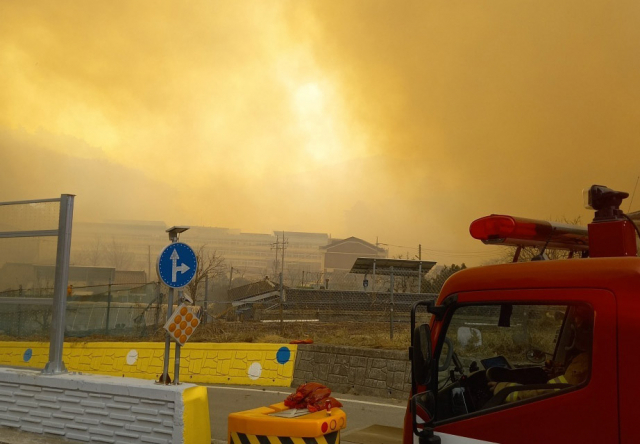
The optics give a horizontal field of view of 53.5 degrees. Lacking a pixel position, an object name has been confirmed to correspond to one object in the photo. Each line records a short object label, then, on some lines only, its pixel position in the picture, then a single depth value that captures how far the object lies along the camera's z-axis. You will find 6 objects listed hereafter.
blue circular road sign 7.30
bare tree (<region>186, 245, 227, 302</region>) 25.00
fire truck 2.60
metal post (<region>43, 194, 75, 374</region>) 7.74
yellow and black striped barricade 4.71
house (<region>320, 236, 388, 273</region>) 108.81
